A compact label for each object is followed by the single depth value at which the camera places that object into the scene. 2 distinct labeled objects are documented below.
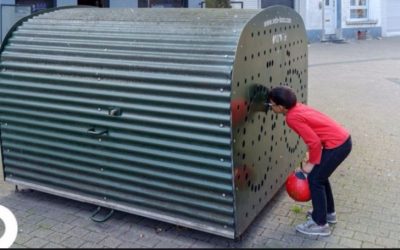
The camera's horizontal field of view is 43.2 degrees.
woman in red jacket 3.68
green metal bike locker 3.54
